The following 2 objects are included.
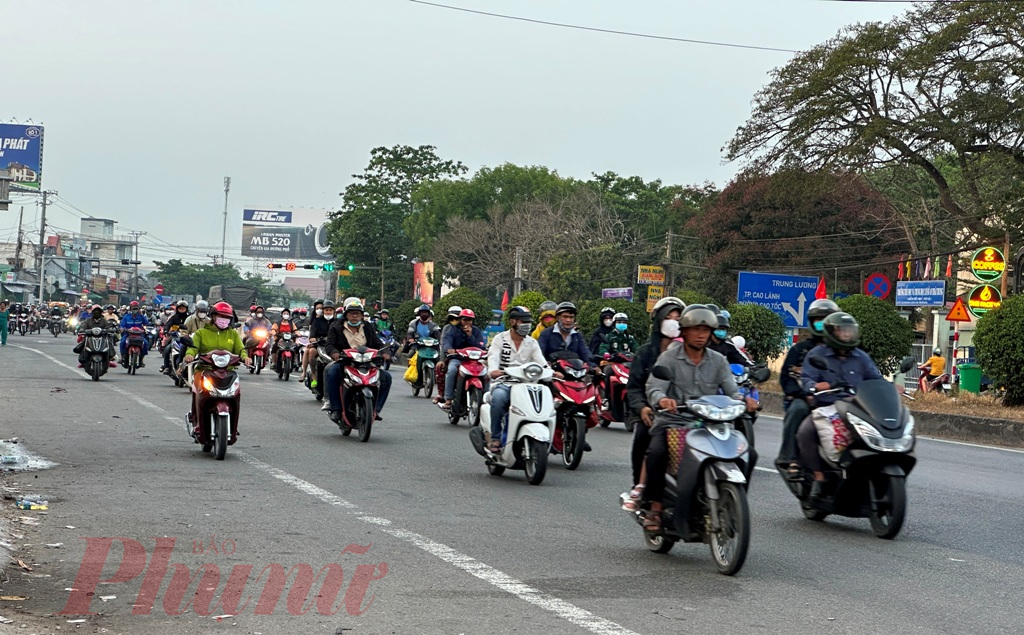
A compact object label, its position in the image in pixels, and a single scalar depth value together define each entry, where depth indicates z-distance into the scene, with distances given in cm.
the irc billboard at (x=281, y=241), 16200
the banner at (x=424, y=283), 8675
